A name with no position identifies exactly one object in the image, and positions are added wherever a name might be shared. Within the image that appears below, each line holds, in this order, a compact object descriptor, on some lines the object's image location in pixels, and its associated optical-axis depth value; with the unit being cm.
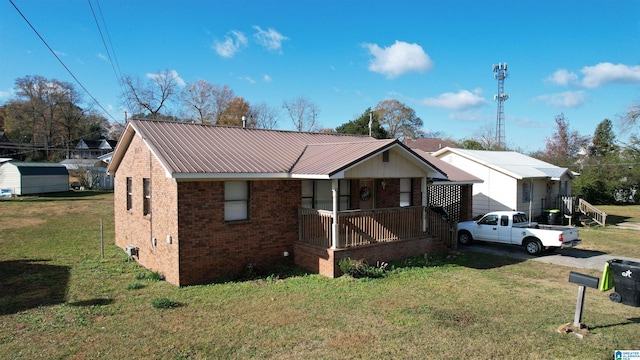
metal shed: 3828
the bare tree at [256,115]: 5625
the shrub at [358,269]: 1095
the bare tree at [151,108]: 5128
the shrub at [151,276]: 1116
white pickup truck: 1430
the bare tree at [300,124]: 5368
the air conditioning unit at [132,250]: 1348
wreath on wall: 1422
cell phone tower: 5776
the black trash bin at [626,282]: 806
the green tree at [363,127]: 4172
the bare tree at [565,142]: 5684
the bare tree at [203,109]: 5325
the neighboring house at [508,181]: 2244
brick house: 1070
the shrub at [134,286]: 1014
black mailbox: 683
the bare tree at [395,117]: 6650
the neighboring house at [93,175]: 4803
